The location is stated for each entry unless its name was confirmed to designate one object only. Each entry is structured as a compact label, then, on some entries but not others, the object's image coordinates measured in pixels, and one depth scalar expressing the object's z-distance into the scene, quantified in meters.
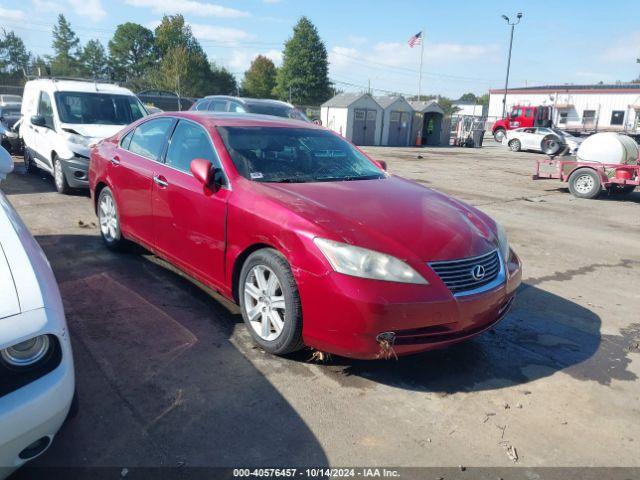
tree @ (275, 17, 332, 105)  66.44
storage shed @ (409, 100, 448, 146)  34.91
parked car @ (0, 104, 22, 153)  12.61
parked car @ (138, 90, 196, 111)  33.58
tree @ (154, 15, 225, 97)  58.06
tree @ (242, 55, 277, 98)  76.31
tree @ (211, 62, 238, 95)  68.50
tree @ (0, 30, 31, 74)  84.42
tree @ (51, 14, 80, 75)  90.19
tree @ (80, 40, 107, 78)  90.94
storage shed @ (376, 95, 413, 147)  32.97
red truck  33.34
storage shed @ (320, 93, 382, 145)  31.20
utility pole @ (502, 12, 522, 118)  40.00
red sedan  2.90
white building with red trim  47.44
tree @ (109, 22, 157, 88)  88.50
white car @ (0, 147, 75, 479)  1.86
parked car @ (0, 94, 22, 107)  26.08
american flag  41.54
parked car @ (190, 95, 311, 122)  12.17
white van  8.12
